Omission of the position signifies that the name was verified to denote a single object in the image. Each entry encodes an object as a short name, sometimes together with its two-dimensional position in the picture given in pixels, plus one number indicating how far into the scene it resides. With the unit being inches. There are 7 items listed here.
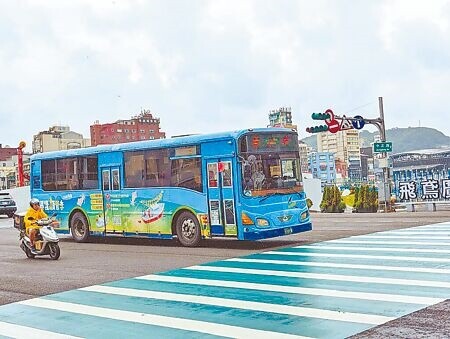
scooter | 614.9
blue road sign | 1279.5
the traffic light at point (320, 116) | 1245.7
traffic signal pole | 1221.7
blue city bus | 608.4
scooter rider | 623.5
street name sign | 1201.4
